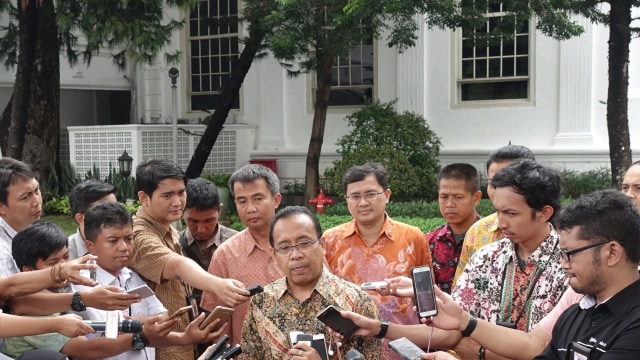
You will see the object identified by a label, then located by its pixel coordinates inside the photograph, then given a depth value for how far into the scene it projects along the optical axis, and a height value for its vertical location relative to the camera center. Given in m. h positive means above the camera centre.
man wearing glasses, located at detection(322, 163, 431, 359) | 4.21 -0.58
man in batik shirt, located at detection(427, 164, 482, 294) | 4.57 -0.45
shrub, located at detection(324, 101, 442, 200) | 12.81 -0.20
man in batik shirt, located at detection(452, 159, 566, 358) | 3.36 -0.54
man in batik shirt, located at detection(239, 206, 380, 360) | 3.27 -0.69
